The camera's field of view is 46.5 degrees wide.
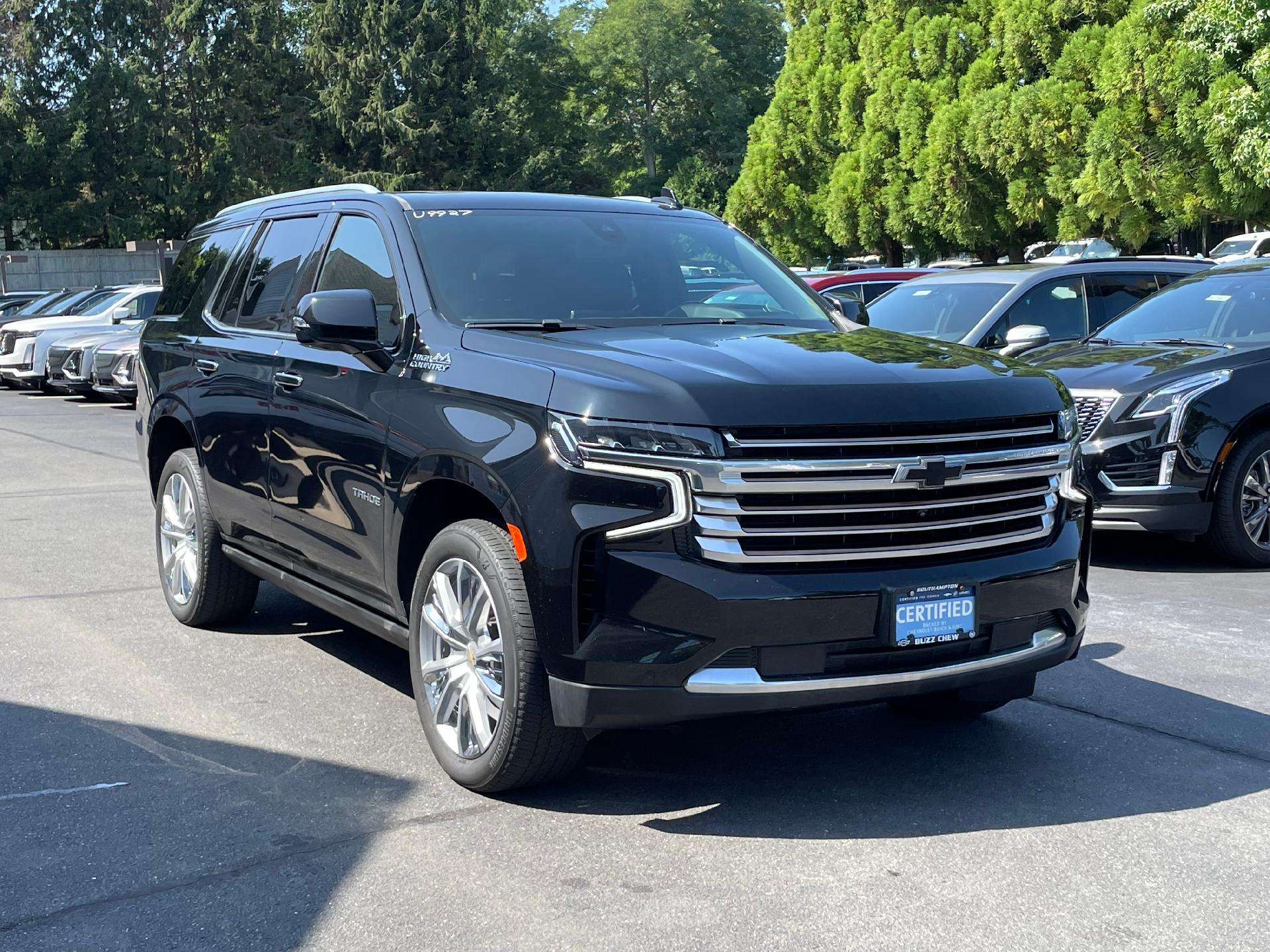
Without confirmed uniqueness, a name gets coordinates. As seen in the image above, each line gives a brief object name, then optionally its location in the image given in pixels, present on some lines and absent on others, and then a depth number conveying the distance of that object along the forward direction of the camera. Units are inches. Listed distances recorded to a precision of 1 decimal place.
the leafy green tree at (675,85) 2618.1
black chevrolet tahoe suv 162.1
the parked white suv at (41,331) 950.4
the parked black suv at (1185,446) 333.4
